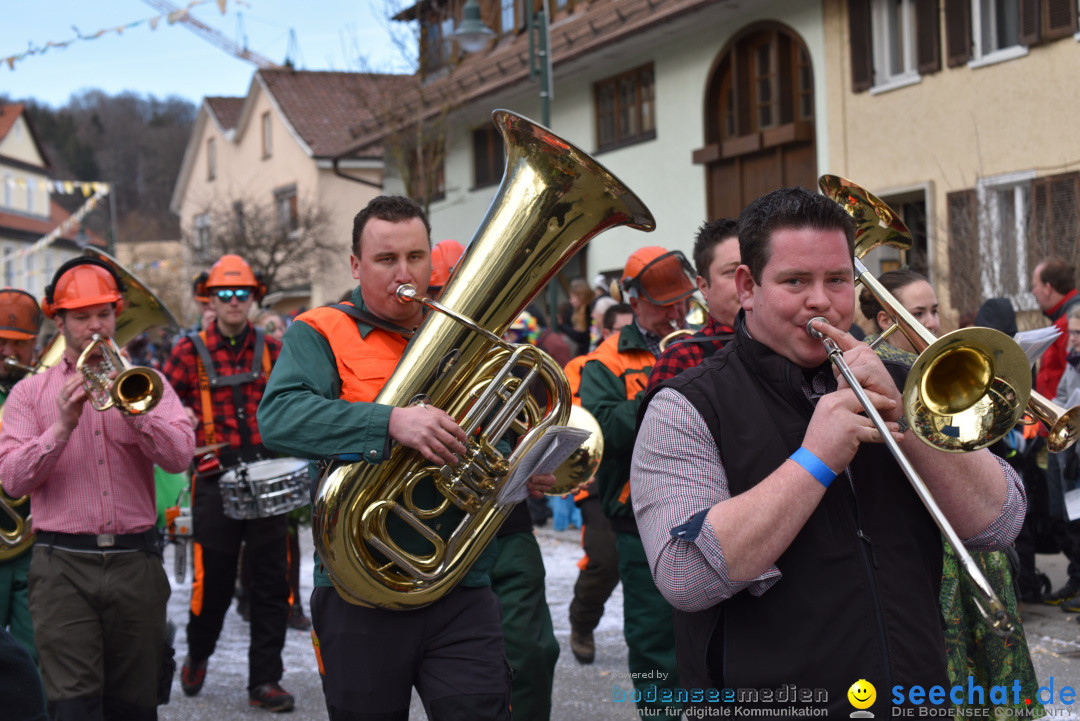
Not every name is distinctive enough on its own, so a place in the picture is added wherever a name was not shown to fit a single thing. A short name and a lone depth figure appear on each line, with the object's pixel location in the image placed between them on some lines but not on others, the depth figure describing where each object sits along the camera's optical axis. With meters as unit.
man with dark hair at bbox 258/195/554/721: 3.13
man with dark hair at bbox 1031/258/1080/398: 7.13
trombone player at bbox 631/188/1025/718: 2.14
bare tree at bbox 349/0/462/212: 19.61
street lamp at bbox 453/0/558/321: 11.99
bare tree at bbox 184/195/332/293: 27.58
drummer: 5.87
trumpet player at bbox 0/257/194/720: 4.12
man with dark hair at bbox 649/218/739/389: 4.00
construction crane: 57.22
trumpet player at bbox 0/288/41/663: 4.76
